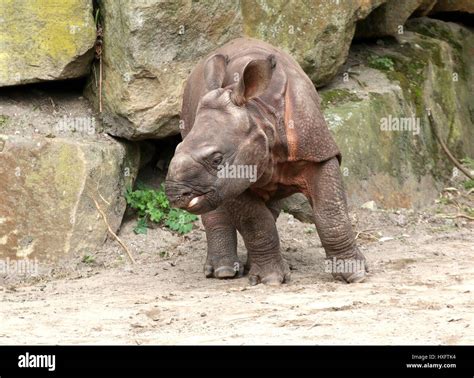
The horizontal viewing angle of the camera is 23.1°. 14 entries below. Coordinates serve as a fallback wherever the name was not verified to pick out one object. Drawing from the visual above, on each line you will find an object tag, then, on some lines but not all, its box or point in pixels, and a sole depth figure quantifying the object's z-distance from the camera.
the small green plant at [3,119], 10.93
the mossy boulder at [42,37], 10.88
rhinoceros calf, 8.51
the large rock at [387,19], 13.41
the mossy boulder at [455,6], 14.54
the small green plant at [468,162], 13.45
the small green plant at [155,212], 11.37
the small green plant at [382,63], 13.37
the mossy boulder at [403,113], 12.27
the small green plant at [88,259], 10.70
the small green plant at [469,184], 13.12
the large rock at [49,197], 10.56
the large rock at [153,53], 10.88
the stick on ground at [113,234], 10.88
